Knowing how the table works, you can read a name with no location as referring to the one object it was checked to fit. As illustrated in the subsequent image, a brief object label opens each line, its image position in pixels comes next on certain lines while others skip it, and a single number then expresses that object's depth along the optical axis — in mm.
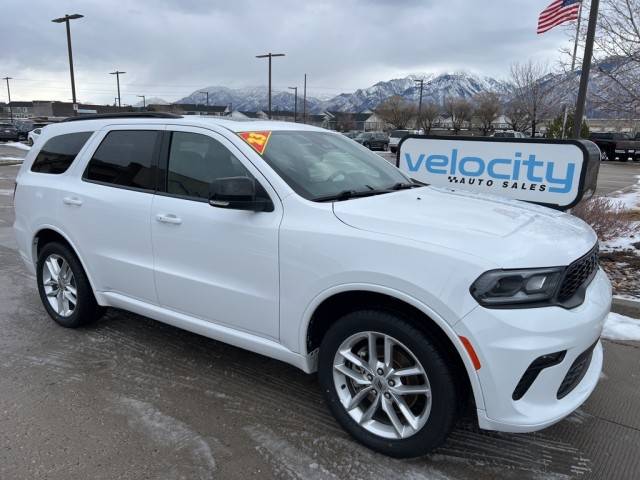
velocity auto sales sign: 4973
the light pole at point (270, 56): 39056
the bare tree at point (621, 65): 7852
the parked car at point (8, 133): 42031
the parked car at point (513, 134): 35819
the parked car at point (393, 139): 35438
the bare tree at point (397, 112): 69625
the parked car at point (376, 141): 39309
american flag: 10695
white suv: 2365
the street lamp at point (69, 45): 26536
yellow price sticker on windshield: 3226
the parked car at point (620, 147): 30484
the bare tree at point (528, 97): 39234
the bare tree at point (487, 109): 53781
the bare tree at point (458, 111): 59062
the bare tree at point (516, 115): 43250
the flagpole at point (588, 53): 7589
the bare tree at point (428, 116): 66375
